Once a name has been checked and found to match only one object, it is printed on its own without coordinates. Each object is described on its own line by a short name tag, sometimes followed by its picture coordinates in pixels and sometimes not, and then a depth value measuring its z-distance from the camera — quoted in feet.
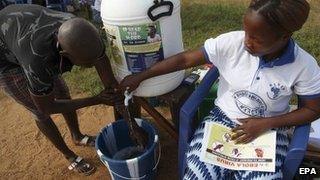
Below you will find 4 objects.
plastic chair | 6.52
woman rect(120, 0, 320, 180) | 6.03
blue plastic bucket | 7.63
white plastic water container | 6.99
